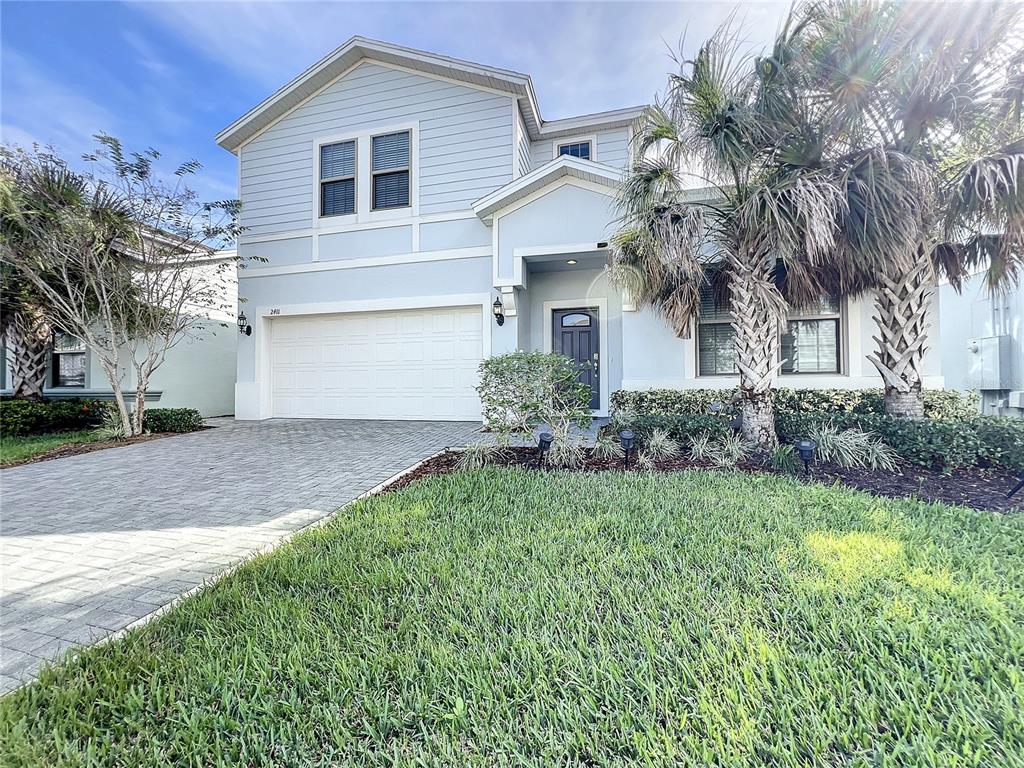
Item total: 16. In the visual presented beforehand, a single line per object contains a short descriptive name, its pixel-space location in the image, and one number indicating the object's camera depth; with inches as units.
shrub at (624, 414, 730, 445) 241.3
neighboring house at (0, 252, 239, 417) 432.8
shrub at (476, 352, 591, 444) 231.3
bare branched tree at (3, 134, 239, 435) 309.0
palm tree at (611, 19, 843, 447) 197.8
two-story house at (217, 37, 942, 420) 344.5
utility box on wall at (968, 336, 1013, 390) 342.0
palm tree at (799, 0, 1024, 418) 185.0
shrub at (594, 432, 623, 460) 237.1
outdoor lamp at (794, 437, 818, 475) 192.7
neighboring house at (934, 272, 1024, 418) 334.6
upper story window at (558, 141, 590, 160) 437.7
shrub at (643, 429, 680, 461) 235.0
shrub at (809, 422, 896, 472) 205.4
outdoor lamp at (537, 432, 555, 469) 221.9
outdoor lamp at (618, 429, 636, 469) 221.1
